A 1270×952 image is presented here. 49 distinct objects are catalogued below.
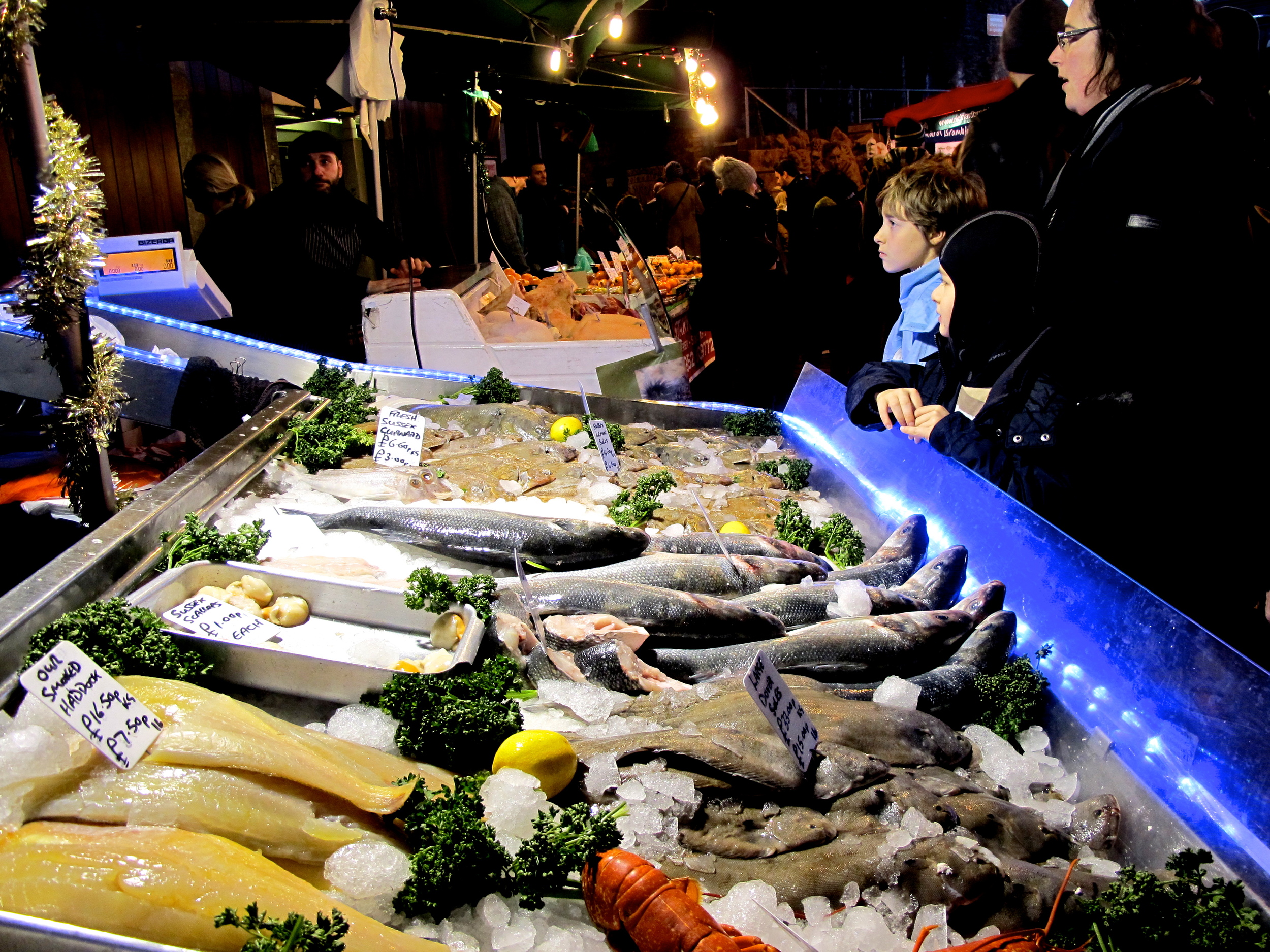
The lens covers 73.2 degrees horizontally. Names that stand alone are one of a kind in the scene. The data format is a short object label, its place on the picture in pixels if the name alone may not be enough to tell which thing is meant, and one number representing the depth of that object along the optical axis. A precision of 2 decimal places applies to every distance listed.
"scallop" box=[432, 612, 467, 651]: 2.39
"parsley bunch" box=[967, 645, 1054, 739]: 2.30
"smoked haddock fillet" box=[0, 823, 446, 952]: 1.32
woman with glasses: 2.66
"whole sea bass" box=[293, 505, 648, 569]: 3.08
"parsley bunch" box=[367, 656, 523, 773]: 1.89
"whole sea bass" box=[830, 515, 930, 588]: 3.08
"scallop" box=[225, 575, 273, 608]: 2.51
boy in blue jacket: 3.99
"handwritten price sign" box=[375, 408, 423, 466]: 4.11
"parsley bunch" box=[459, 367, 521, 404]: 5.22
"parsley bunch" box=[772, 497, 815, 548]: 3.57
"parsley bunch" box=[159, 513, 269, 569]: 2.57
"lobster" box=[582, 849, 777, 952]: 1.38
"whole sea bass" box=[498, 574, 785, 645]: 2.61
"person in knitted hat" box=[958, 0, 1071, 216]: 4.32
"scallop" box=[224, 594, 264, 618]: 2.47
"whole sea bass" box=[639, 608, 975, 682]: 2.48
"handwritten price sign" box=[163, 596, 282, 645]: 2.25
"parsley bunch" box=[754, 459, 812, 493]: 4.28
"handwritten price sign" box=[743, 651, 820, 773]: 1.81
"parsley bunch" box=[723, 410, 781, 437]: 4.95
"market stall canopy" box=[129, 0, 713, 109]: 6.73
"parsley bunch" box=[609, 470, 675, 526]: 3.67
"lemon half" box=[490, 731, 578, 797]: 1.80
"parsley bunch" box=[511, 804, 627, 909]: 1.54
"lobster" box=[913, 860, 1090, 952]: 1.46
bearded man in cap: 6.36
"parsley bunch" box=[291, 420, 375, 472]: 3.94
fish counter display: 1.50
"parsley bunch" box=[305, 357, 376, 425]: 4.47
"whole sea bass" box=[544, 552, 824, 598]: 2.94
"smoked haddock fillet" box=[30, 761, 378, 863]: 1.52
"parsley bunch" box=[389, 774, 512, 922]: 1.51
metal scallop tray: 2.10
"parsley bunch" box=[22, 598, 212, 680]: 1.97
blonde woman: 6.37
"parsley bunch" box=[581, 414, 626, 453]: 4.68
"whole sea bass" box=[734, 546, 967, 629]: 2.80
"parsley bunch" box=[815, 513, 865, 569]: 3.45
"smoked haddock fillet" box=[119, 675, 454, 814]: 1.64
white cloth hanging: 6.15
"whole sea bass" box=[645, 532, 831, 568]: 3.29
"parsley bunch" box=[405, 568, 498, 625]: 2.43
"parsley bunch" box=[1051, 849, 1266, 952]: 1.42
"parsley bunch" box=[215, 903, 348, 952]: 1.23
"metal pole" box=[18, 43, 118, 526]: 2.32
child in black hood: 2.83
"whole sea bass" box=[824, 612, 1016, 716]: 2.38
